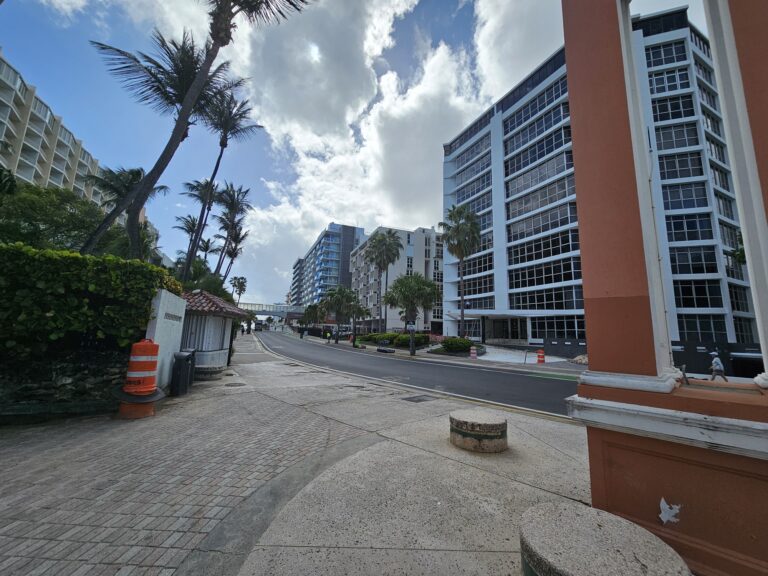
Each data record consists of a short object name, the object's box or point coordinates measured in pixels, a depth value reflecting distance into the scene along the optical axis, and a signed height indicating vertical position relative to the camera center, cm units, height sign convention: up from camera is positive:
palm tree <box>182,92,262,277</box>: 1959 +1289
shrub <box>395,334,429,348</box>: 3713 -83
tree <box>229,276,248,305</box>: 8980 +1268
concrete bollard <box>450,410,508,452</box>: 479 -151
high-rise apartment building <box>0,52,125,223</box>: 4097 +2829
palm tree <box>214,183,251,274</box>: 2933 +1128
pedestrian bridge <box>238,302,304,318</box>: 12361 +816
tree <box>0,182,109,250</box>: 1532 +579
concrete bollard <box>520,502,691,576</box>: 166 -122
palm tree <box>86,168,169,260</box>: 1724 +834
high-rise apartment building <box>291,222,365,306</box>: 11350 +2722
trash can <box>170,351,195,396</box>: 840 -122
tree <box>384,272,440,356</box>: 3681 +461
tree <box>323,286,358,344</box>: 5566 +553
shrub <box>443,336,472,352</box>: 3083 -104
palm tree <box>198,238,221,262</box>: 3659 +929
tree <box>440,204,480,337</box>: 3697 +1185
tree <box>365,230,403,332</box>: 4878 +1300
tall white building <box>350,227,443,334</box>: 7362 +1532
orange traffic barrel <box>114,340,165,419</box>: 617 -115
